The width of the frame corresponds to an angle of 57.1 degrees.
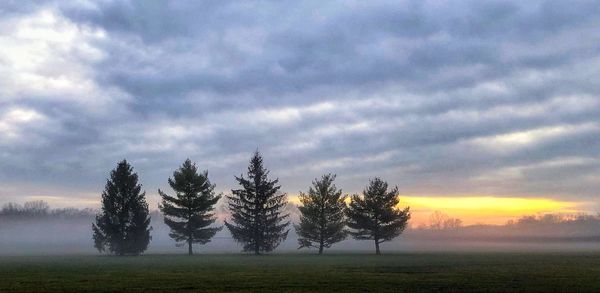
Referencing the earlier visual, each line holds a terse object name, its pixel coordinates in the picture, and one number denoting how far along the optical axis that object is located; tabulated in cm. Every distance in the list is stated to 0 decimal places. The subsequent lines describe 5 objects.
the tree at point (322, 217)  7788
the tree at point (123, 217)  7250
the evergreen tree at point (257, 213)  7494
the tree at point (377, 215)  7794
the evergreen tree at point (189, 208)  7400
